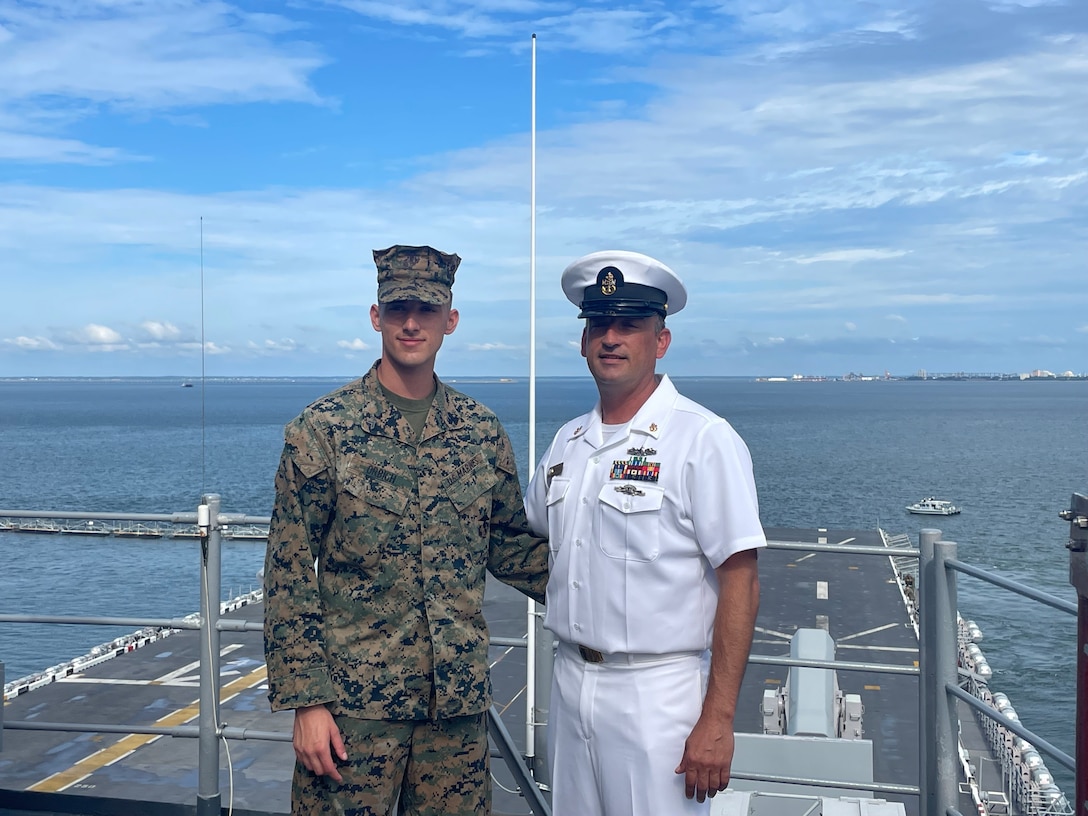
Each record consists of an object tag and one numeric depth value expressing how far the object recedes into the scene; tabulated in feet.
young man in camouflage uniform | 9.31
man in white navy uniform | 8.88
